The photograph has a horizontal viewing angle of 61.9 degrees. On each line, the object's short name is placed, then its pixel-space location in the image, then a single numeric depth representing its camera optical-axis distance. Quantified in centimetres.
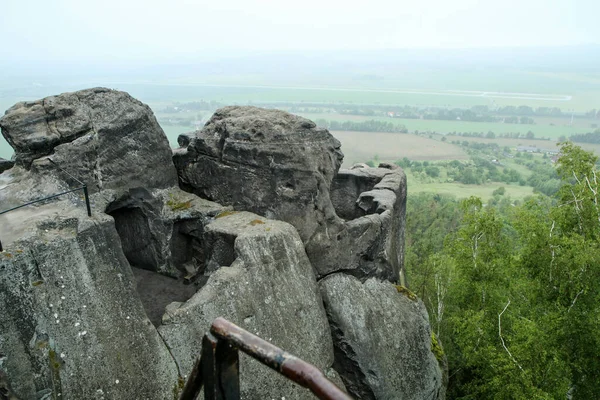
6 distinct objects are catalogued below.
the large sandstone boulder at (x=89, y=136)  885
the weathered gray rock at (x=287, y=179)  968
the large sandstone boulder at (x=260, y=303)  743
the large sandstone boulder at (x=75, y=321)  638
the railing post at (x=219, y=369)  327
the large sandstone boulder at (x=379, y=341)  917
